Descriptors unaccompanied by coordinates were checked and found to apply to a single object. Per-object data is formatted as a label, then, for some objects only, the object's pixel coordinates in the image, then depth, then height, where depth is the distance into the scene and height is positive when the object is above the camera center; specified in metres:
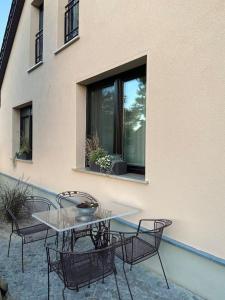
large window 3.88 +0.53
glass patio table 2.85 -0.84
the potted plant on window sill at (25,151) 7.30 -0.13
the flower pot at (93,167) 4.29 -0.34
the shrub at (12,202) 5.12 -1.11
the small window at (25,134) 7.37 +0.38
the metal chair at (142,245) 2.66 -1.08
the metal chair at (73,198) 4.32 -0.88
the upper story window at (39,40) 6.88 +2.86
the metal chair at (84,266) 2.18 -1.08
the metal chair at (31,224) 3.52 -1.24
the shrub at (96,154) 4.27 -0.12
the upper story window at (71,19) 5.20 +2.62
